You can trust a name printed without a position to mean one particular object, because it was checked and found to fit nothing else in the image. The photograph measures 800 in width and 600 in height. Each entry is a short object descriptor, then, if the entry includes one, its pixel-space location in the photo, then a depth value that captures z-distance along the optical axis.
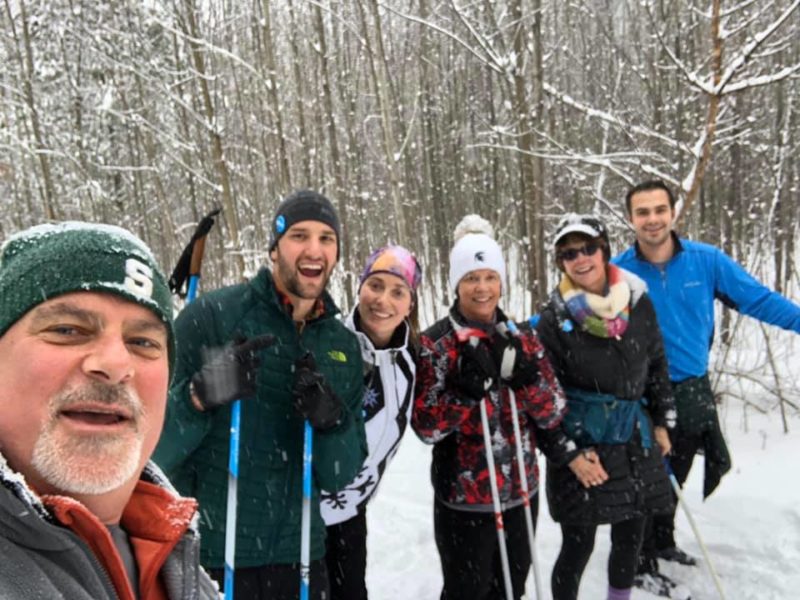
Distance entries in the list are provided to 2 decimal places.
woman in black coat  2.82
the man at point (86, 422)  0.78
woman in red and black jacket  2.68
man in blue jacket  3.32
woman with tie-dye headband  2.53
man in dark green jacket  1.93
